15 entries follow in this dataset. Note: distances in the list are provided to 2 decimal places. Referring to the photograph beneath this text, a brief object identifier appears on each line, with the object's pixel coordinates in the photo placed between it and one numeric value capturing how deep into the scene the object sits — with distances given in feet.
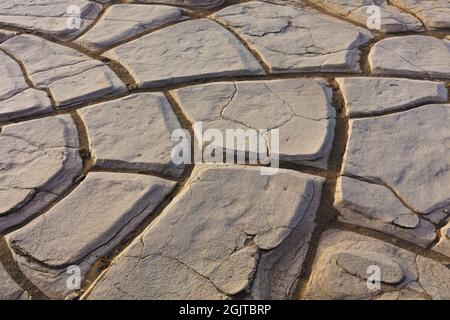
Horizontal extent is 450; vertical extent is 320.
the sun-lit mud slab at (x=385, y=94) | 7.36
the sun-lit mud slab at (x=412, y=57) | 8.18
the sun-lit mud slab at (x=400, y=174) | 5.83
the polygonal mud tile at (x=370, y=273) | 5.12
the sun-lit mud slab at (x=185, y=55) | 8.06
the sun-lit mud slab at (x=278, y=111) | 6.66
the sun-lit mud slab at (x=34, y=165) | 6.02
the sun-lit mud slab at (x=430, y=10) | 9.63
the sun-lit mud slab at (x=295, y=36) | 8.30
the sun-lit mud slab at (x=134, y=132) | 6.52
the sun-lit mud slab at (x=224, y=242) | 5.17
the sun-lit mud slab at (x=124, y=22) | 9.06
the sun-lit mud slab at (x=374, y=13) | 9.43
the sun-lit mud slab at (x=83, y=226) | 5.38
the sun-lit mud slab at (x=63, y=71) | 7.76
